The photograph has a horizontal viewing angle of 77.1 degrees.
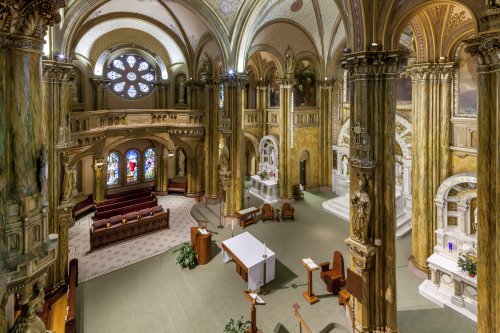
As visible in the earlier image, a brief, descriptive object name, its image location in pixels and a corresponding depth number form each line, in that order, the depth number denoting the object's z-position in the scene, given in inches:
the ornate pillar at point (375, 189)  287.4
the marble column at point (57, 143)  378.9
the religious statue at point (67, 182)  398.9
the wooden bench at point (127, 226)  531.8
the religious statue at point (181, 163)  892.0
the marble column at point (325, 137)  796.0
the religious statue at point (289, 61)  720.3
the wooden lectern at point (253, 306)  316.8
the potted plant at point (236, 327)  304.0
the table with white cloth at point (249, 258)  395.9
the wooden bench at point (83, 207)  679.1
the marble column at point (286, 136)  735.7
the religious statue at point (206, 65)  711.7
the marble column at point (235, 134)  600.1
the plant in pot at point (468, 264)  343.0
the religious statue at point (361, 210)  285.1
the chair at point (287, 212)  642.8
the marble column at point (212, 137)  737.0
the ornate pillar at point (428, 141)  385.4
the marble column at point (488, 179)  212.1
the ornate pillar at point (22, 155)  135.2
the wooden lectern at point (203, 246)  470.3
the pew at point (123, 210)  598.2
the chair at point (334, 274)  392.5
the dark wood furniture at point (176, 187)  844.4
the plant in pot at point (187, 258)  461.1
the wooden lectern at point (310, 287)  371.3
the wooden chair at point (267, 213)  635.2
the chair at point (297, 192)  767.1
